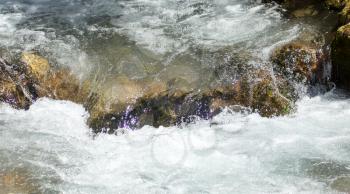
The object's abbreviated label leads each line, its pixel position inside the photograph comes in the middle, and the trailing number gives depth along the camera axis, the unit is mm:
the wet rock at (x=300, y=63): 7574
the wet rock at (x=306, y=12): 8905
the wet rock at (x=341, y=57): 7267
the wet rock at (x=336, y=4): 8812
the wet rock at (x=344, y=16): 7916
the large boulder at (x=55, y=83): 7723
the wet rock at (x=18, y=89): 7820
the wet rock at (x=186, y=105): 7207
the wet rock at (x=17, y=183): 5738
